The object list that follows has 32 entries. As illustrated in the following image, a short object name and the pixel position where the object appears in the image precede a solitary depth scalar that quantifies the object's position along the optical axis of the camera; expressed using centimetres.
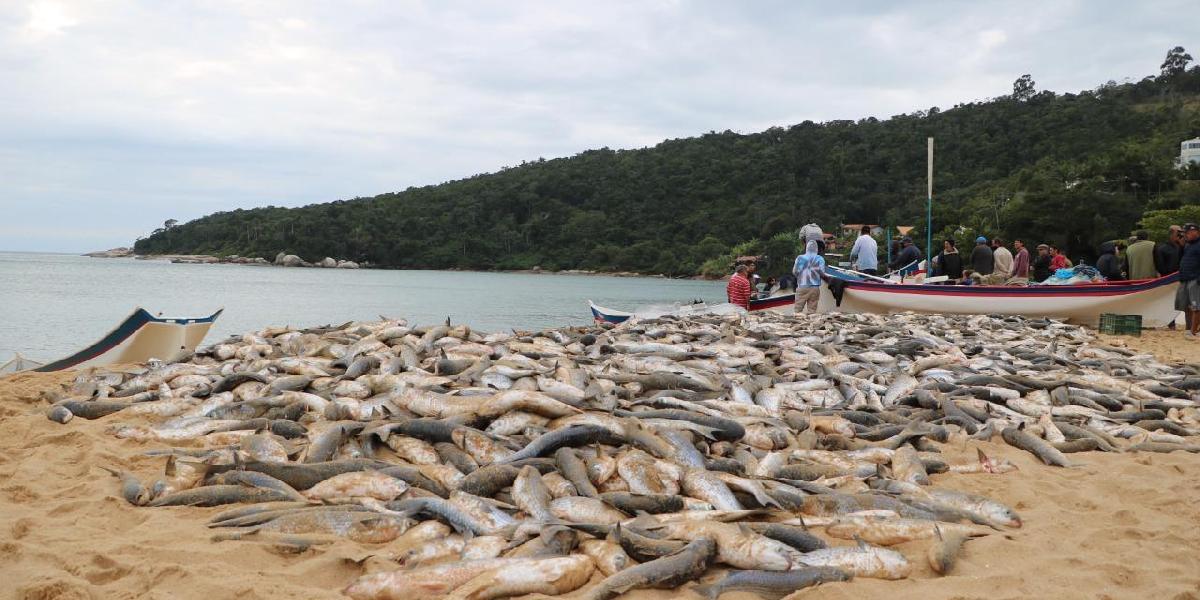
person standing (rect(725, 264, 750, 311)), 1827
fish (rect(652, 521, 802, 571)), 412
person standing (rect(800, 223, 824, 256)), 1673
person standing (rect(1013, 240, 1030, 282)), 1959
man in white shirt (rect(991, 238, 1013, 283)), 1997
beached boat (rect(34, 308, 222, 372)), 1260
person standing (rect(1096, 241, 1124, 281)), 1894
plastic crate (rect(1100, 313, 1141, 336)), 1572
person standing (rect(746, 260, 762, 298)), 1839
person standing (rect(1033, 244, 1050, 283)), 2077
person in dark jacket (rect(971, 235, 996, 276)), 2000
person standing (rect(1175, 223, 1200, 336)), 1451
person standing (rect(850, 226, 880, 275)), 1977
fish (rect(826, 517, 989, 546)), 463
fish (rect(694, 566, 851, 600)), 393
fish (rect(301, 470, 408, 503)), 514
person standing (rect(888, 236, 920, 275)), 2078
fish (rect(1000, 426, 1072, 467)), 657
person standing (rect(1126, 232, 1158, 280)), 1728
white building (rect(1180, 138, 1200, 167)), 6525
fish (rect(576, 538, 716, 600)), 386
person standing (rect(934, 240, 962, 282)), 1988
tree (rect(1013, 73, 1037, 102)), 9576
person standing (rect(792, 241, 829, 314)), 1762
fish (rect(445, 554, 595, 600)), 381
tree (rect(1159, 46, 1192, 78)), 10688
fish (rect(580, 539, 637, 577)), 412
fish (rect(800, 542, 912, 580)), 415
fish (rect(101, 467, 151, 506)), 514
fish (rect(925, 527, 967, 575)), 425
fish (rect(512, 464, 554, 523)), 475
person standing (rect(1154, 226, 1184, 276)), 1639
